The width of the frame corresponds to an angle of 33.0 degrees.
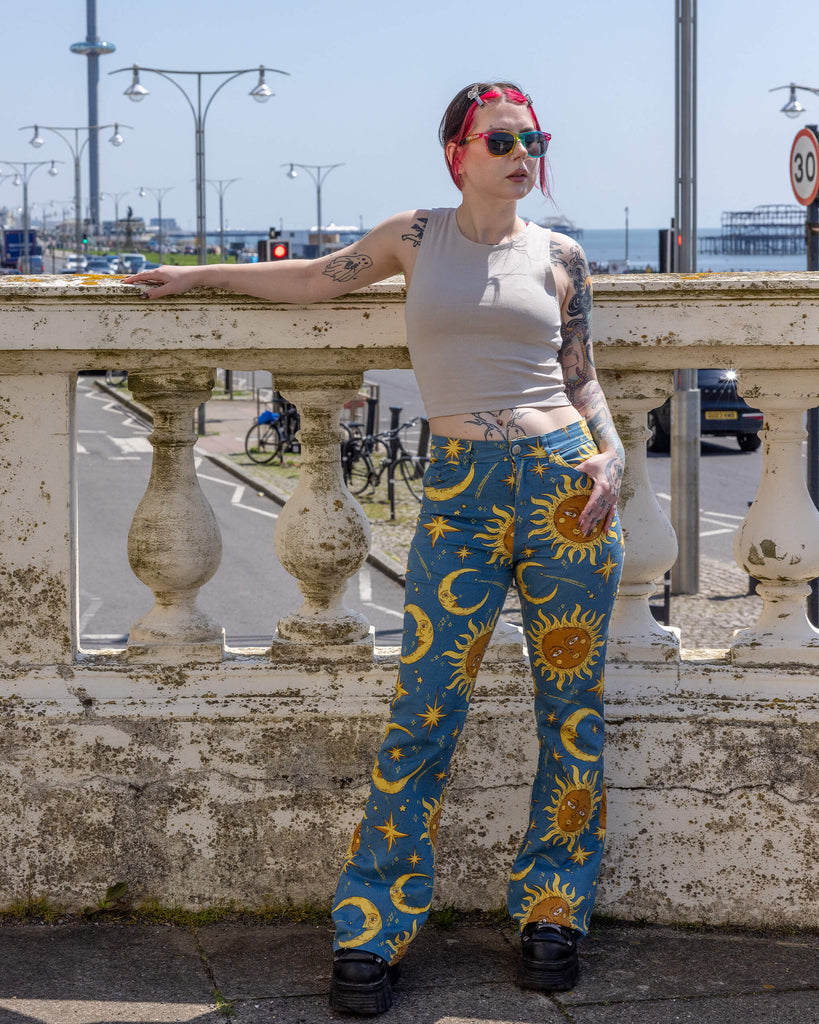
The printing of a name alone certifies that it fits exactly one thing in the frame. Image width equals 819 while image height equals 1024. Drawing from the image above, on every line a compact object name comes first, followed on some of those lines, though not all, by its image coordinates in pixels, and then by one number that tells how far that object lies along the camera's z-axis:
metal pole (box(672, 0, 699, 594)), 11.05
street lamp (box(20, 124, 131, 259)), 54.54
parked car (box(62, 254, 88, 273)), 83.10
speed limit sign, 8.69
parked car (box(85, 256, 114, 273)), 87.24
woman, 2.73
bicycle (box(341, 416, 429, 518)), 16.33
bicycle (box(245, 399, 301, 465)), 20.78
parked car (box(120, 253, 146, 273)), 93.21
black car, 21.61
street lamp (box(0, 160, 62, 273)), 69.62
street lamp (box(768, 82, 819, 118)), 38.97
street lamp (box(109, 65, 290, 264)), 24.19
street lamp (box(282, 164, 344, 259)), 60.96
